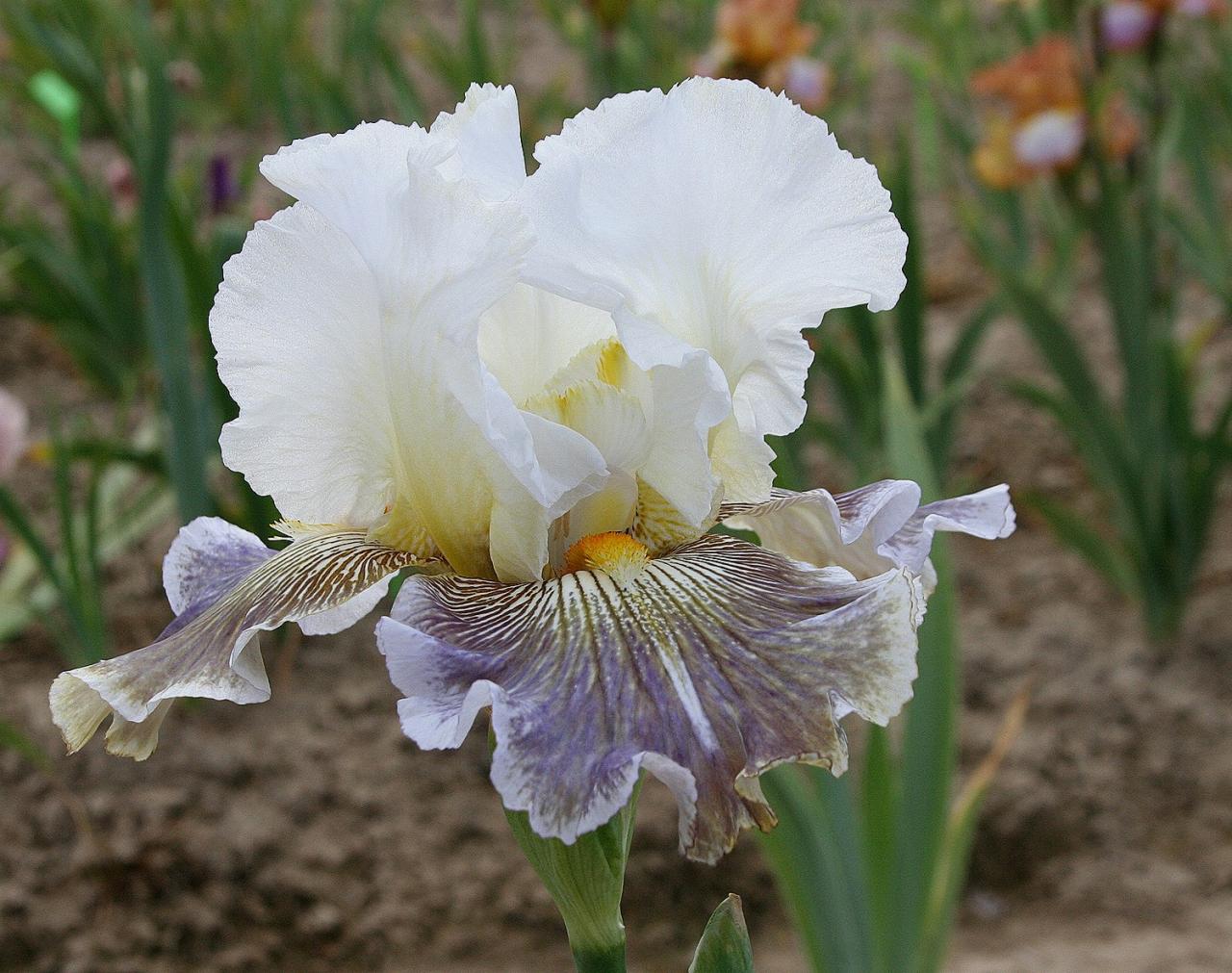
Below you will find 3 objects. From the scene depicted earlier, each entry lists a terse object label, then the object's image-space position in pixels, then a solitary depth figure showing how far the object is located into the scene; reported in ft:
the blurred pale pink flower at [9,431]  5.73
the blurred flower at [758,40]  7.54
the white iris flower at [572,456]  1.44
